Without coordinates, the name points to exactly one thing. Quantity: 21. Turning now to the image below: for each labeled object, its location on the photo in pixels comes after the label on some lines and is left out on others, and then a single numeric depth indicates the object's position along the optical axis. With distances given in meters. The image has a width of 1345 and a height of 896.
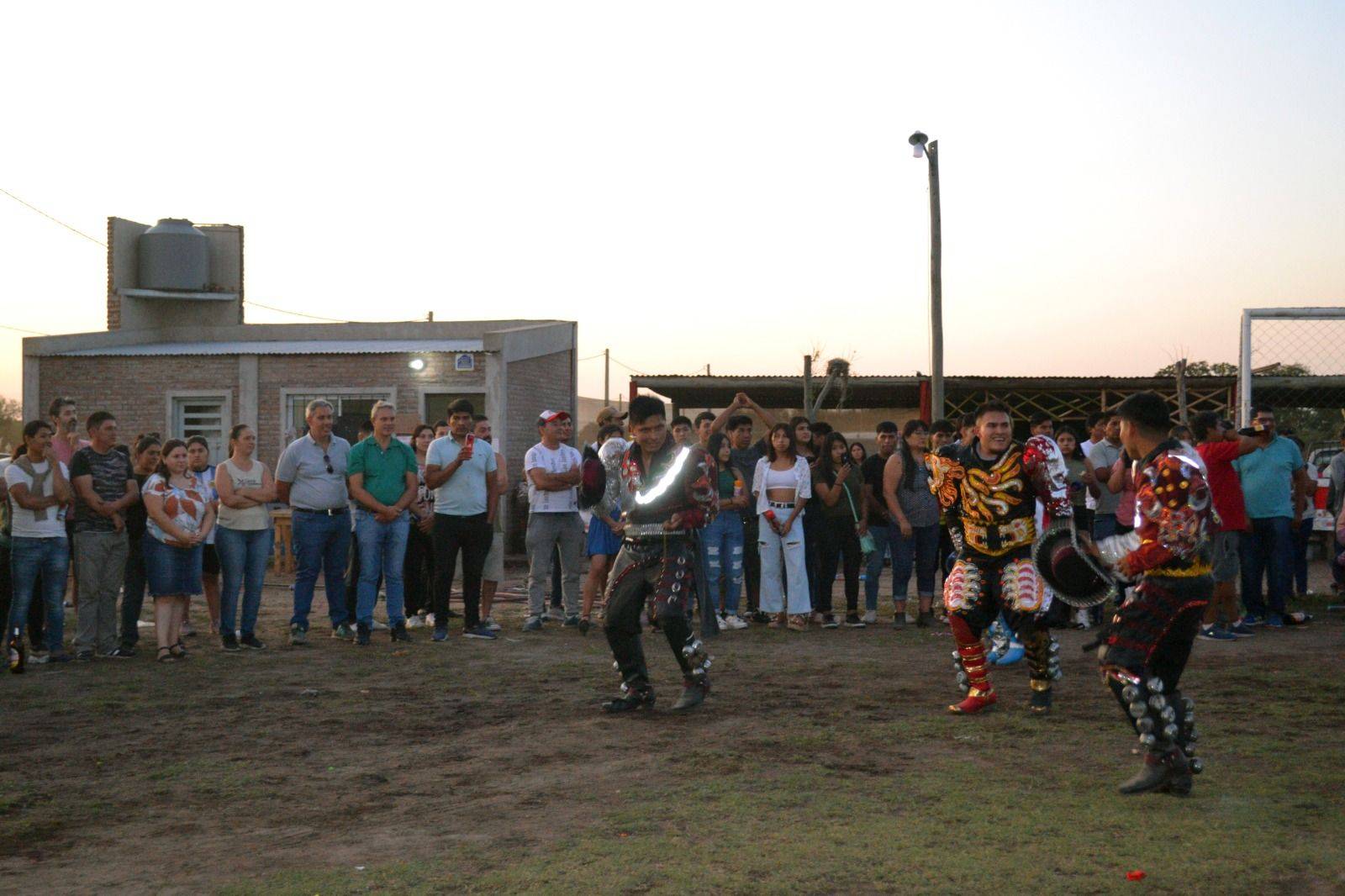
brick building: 22.36
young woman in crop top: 12.34
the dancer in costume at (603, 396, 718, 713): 8.12
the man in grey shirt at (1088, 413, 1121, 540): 12.60
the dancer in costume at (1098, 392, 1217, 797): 5.80
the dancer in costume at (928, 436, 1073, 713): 7.85
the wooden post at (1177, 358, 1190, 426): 29.07
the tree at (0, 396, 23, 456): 73.21
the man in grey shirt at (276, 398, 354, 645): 11.27
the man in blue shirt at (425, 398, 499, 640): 11.84
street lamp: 21.05
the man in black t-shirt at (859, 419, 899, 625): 12.82
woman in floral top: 10.55
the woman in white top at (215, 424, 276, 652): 11.01
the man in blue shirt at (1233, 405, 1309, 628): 12.28
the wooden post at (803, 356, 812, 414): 31.02
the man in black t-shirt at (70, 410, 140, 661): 10.33
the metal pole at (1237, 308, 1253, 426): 15.38
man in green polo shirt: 11.38
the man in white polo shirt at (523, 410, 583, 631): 12.30
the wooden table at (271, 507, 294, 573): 19.02
